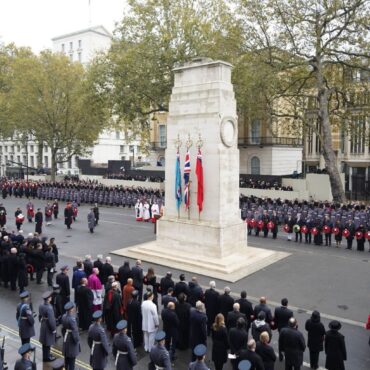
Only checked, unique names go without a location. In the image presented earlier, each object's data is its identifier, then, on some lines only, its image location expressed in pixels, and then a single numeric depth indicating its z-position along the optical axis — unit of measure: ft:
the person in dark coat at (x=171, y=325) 26.73
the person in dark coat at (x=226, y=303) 29.40
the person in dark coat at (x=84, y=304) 31.27
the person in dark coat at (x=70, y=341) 24.85
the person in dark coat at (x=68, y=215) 70.38
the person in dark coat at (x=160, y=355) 21.54
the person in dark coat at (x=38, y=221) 65.87
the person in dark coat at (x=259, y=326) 25.17
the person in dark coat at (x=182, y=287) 31.76
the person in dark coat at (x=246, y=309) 28.55
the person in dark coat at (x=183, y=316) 28.27
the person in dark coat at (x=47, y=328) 26.41
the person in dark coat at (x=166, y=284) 33.35
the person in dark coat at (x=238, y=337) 24.47
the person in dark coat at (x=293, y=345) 24.13
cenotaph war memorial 47.75
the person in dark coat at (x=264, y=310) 27.66
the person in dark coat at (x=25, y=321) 26.86
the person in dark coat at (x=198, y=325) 26.55
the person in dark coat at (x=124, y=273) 35.42
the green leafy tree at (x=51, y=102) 122.31
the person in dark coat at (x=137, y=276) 34.58
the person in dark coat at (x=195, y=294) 31.17
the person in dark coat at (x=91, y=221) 67.46
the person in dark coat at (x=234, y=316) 26.55
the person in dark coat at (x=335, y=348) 24.16
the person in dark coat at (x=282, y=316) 27.50
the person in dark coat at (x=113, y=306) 29.68
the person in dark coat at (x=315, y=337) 25.44
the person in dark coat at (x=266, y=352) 22.39
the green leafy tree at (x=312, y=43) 76.13
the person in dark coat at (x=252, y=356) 21.08
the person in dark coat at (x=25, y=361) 19.59
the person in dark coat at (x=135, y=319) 28.89
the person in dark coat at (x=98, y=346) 23.57
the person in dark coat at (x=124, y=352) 22.43
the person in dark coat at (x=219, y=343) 24.94
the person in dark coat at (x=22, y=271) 39.45
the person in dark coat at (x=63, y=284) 33.67
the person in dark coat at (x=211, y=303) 30.30
